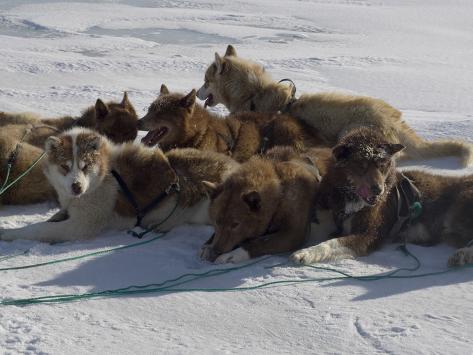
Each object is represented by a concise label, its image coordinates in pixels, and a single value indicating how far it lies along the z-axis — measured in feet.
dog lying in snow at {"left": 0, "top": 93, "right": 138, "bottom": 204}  19.15
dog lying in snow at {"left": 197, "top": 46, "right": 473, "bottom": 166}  24.57
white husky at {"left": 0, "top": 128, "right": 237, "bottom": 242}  16.55
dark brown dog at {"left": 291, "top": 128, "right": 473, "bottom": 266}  15.42
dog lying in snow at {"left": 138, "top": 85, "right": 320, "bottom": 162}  22.04
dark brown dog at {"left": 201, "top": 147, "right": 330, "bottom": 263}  15.20
